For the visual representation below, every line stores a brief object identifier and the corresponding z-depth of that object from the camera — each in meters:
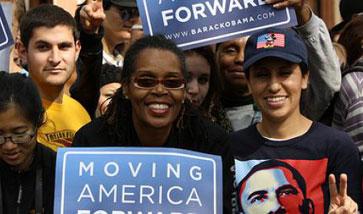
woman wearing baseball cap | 4.40
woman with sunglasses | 4.41
